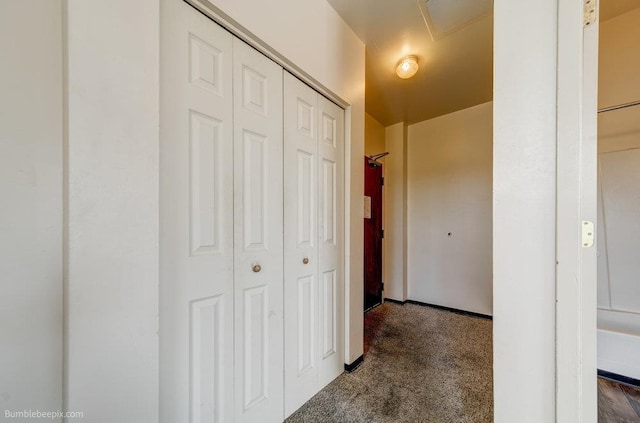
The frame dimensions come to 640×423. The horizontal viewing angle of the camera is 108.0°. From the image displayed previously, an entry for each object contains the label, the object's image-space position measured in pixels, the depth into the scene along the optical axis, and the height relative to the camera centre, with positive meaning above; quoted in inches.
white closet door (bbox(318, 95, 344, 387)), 63.9 -7.5
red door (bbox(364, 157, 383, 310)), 123.5 -13.8
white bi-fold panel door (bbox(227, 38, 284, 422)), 44.9 -5.0
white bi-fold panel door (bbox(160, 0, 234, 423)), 35.6 -1.2
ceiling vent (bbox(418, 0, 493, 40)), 62.8 +56.5
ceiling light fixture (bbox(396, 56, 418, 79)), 84.0 +53.1
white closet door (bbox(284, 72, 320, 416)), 54.5 -7.6
